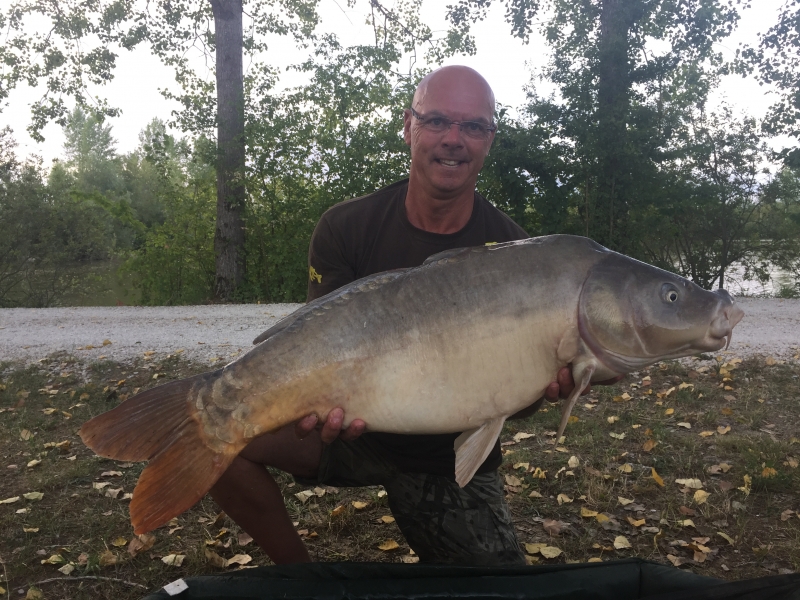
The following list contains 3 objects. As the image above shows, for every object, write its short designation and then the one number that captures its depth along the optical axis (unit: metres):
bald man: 2.05
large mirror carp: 1.55
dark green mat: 1.64
